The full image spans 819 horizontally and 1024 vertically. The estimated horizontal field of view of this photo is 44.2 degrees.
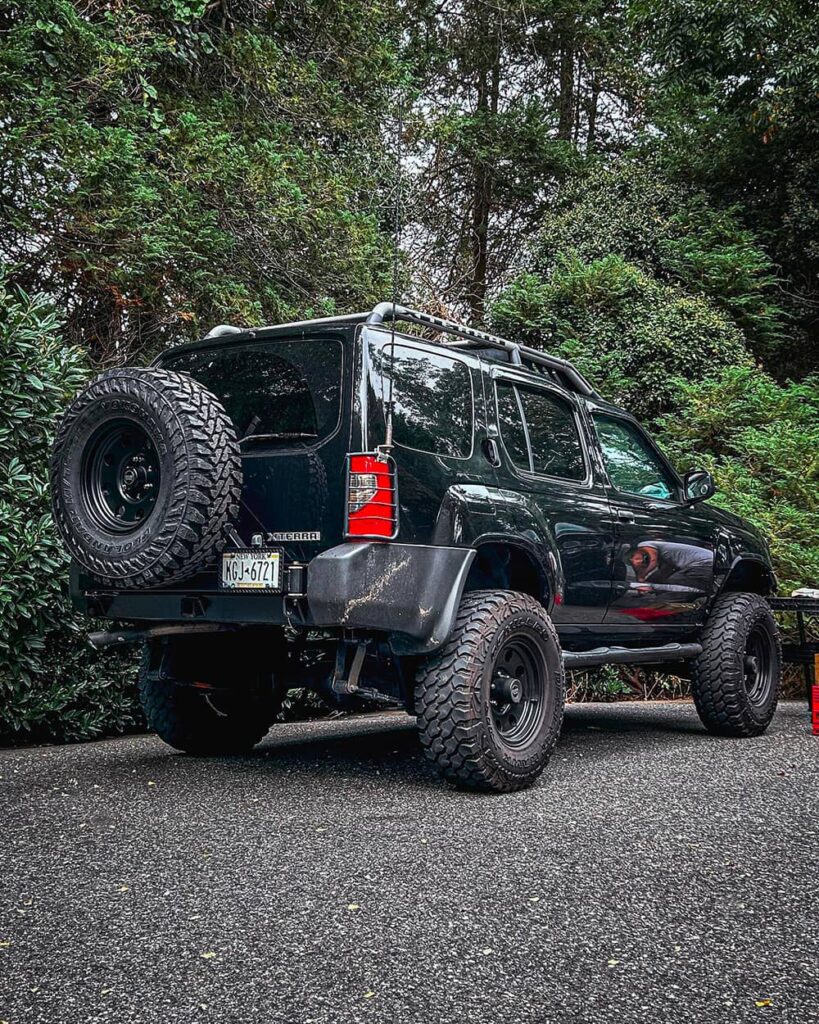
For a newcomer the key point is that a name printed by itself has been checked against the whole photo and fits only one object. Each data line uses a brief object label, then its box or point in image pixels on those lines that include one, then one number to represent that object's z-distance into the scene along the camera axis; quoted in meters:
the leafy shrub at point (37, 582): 5.82
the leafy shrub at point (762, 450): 9.08
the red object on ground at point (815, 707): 6.24
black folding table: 6.89
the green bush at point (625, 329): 12.73
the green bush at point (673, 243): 14.73
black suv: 4.07
